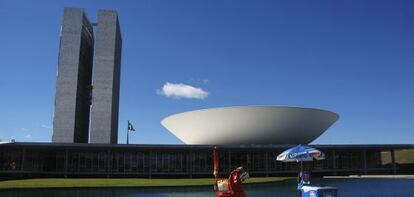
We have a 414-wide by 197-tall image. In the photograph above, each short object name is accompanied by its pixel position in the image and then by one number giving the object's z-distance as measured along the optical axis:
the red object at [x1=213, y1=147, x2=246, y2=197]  10.77
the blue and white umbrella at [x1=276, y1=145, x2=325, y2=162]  13.07
